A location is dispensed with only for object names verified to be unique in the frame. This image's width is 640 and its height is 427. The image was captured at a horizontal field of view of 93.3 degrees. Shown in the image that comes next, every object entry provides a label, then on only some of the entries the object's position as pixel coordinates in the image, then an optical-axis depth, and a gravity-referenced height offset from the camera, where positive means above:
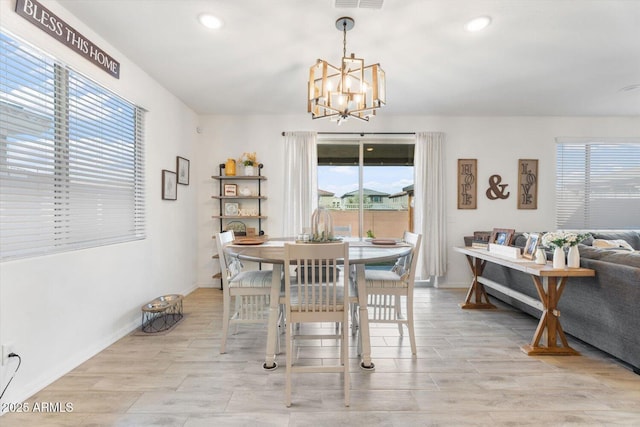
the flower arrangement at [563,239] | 2.40 -0.22
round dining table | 2.11 -0.52
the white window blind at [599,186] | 4.64 +0.41
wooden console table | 2.35 -0.77
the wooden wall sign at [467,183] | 4.55 +0.42
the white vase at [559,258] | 2.39 -0.37
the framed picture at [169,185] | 3.48 +0.28
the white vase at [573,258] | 2.40 -0.37
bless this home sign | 1.85 +1.22
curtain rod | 4.51 +1.15
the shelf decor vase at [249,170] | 4.39 +0.57
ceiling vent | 1.95 +1.36
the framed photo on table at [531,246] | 2.78 -0.33
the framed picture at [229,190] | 4.42 +0.28
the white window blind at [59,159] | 1.78 +0.35
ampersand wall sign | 4.55 +0.34
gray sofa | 2.09 -0.71
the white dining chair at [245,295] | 2.42 -0.69
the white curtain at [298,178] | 4.43 +0.46
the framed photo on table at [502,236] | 3.26 -0.28
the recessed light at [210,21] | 2.21 +1.41
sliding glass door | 4.67 +0.40
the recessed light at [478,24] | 2.24 +1.42
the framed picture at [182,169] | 3.85 +0.51
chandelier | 2.23 +0.90
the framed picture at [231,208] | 4.46 +0.01
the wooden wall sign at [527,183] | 4.57 +0.43
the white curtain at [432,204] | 4.45 +0.10
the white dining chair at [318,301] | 1.78 -0.59
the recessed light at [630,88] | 3.48 +1.46
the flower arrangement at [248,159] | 4.36 +0.73
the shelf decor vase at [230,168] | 4.39 +0.59
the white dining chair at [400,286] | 2.41 -0.61
